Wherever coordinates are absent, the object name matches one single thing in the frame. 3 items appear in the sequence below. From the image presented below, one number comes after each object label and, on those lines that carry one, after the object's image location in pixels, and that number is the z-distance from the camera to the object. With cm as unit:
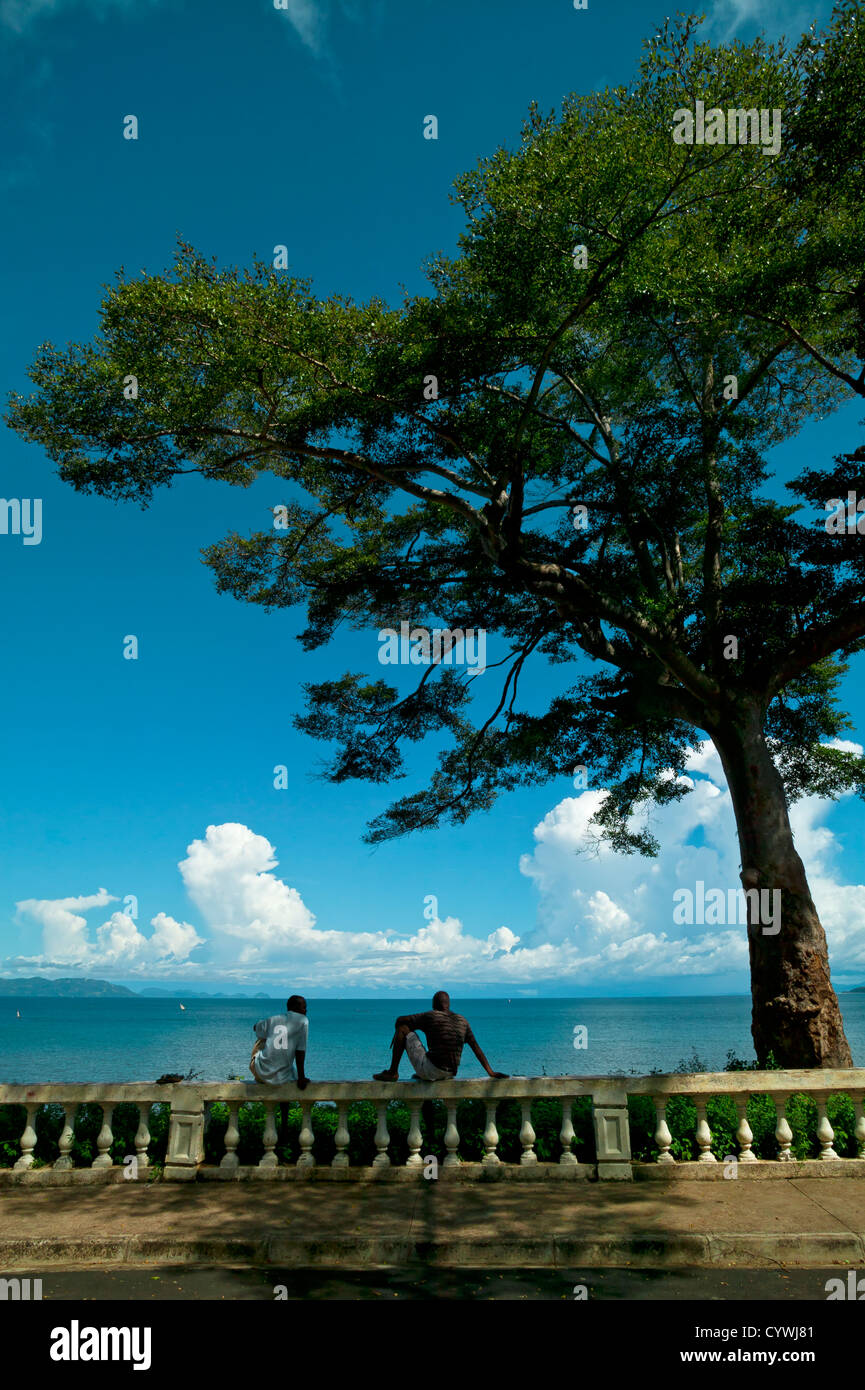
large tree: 966
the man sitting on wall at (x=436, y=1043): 841
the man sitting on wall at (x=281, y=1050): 827
